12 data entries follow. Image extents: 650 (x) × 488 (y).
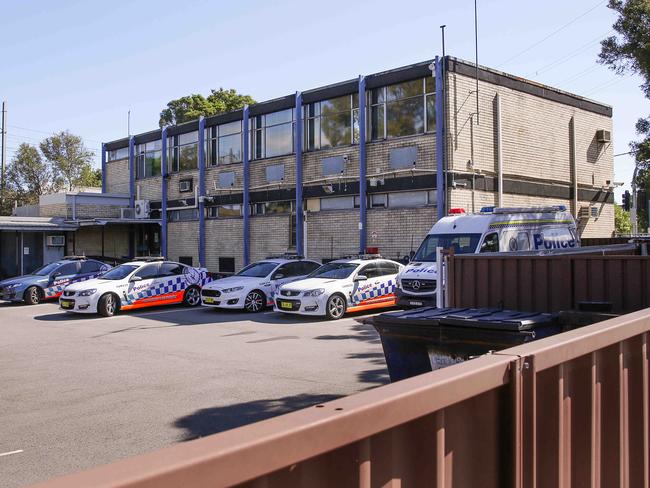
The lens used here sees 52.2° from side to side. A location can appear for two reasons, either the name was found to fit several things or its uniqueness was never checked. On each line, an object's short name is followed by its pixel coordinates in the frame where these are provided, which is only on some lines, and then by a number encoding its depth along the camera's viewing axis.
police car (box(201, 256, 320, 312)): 17.69
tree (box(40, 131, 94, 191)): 56.41
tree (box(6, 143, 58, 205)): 54.50
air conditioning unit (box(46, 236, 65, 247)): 31.40
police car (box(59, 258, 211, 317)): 17.56
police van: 14.94
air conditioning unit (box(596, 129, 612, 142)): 28.34
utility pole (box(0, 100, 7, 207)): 50.22
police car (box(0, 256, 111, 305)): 20.73
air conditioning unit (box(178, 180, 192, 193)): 32.19
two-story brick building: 22.78
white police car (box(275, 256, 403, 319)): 16.02
